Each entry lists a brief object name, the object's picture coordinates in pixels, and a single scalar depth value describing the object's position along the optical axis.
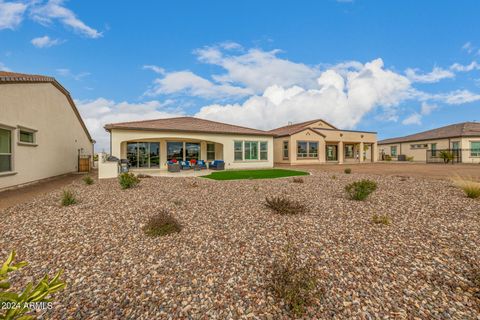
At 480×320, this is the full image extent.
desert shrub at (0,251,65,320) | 1.44
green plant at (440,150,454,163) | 26.75
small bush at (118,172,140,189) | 9.09
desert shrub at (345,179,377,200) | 7.20
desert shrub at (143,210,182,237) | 4.75
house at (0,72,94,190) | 9.52
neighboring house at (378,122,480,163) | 29.31
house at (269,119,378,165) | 27.38
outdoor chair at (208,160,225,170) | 18.43
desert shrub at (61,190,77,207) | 6.66
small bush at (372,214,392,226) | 5.22
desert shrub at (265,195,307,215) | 5.93
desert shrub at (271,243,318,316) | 2.73
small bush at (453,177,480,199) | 7.29
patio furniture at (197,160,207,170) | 18.76
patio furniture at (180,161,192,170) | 18.15
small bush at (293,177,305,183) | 10.92
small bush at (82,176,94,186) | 10.54
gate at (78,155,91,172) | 18.83
